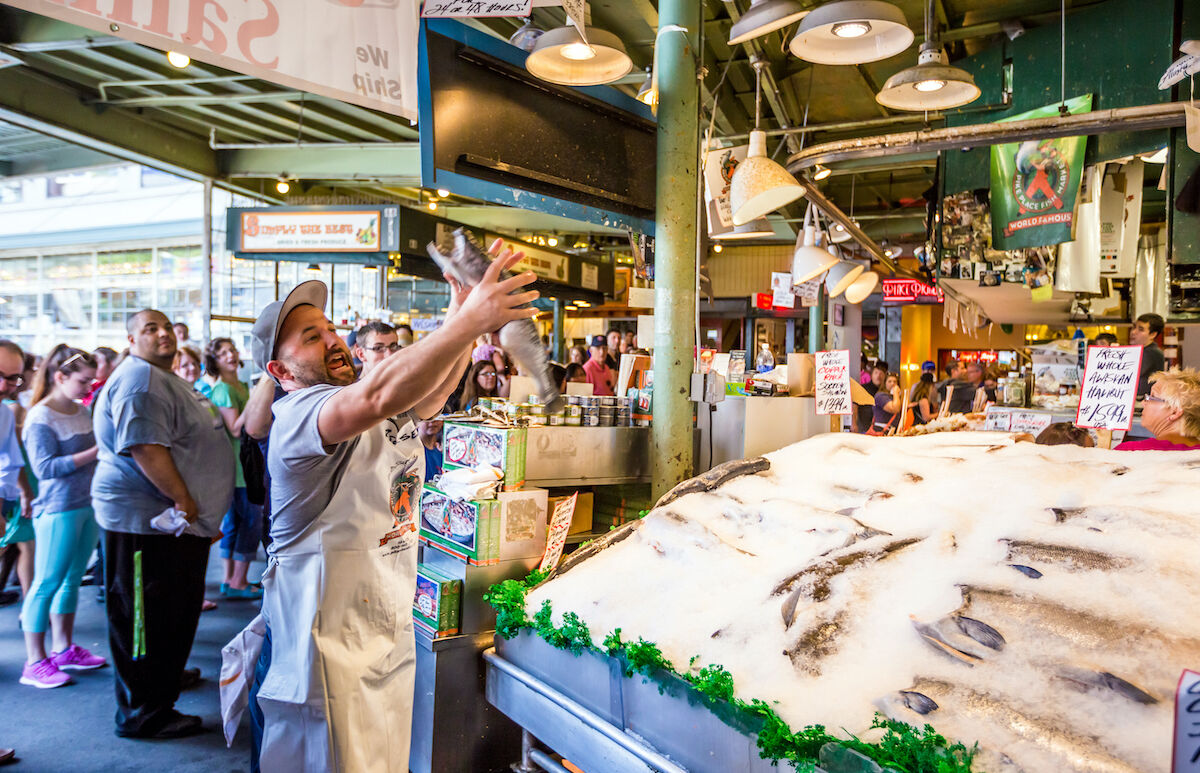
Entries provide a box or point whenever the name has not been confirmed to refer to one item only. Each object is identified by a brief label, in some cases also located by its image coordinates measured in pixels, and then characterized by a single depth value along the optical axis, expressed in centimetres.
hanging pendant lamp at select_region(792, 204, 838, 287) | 606
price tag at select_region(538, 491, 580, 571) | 312
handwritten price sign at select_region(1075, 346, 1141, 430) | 347
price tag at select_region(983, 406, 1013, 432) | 548
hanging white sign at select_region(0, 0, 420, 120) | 170
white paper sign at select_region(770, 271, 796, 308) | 888
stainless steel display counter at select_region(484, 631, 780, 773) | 188
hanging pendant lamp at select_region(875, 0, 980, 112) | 383
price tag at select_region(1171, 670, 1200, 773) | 100
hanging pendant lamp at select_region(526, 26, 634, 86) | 316
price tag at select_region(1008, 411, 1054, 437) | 536
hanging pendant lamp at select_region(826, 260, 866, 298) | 739
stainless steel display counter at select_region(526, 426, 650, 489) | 328
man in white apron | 194
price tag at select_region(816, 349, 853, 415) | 388
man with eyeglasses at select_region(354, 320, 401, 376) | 421
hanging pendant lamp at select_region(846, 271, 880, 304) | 795
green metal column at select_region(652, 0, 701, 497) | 366
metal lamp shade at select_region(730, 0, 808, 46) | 298
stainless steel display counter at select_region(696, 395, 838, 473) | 384
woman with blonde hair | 324
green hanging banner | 571
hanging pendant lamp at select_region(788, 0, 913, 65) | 292
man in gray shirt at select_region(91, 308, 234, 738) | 352
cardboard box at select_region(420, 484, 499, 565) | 295
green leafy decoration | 145
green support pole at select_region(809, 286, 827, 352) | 1098
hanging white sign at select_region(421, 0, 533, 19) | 236
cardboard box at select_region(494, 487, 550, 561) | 301
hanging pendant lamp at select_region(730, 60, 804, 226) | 352
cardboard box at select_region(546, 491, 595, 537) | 365
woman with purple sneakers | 407
